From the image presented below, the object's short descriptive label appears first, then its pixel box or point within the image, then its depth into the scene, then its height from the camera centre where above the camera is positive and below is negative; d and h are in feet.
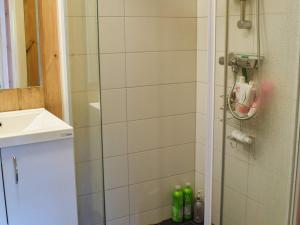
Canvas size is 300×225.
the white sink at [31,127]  5.33 -1.23
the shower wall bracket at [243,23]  5.44 +0.30
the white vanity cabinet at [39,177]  5.39 -1.88
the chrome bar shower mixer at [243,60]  5.35 -0.23
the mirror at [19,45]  6.49 +0.02
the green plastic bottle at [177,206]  8.23 -3.41
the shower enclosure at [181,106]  5.15 -1.02
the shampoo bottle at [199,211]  8.21 -3.52
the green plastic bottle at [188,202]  8.26 -3.35
